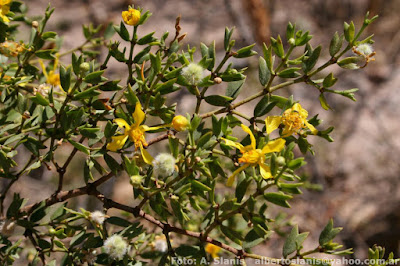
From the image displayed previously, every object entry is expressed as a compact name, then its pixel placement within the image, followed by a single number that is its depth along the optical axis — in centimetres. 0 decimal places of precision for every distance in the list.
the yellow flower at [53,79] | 47
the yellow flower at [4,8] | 42
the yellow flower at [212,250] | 53
